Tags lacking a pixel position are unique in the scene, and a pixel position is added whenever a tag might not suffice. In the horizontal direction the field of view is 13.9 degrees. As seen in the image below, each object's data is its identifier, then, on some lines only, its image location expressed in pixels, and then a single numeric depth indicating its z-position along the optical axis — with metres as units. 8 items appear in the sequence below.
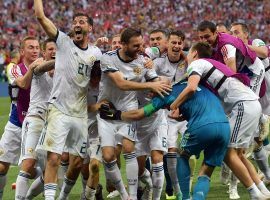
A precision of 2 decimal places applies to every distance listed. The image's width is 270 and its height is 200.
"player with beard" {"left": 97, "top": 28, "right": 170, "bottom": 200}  13.91
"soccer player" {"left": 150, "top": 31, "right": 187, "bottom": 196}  15.85
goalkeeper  12.55
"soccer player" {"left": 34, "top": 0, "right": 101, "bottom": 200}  13.22
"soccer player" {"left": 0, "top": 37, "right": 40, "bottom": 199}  14.86
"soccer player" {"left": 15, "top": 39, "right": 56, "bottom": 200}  13.87
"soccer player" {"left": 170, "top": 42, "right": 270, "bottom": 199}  13.17
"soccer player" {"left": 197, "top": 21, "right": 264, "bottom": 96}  14.60
